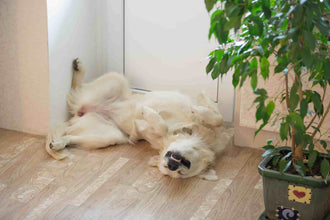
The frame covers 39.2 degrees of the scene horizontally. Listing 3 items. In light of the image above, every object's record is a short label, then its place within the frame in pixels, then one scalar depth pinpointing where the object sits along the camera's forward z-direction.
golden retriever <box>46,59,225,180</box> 2.36
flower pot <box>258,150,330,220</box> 1.71
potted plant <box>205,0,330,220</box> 1.37
